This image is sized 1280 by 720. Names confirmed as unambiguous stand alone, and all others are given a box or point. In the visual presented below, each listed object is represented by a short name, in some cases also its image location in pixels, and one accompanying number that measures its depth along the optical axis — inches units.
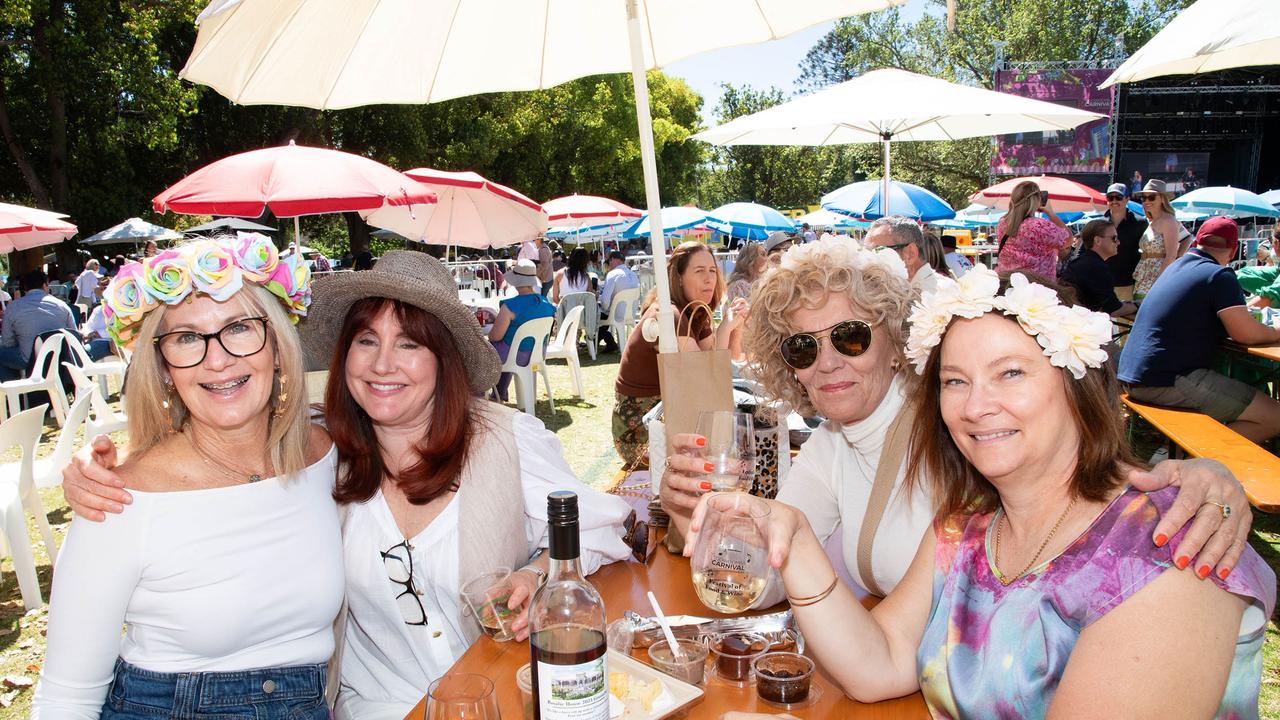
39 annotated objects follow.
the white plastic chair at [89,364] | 372.2
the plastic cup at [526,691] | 61.0
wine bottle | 50.9
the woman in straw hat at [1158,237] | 363.3
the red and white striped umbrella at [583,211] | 664.4
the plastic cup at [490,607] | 75.6
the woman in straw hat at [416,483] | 87.7
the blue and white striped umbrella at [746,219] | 719.1
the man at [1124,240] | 412.8
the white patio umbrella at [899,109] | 228.1
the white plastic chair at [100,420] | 282.8
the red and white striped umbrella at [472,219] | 449.4
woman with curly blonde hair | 86.1
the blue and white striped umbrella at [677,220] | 712.4
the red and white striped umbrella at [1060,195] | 607.8
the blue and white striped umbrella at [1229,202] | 726.5
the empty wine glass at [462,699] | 50.2
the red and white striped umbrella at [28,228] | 385.7
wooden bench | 150.3
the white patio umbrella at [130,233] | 802.8
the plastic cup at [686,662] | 66.0
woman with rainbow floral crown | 74.2
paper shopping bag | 85.2
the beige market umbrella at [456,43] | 98.7
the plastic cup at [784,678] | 64.2
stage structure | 1155.3
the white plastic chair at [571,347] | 417.1
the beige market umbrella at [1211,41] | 142.9
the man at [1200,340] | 227.9
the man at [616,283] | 557.0
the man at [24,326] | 357.1
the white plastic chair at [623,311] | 544.4
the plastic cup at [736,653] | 68.1
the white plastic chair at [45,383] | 338.0
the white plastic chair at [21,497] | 178.4
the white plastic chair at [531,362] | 363.9
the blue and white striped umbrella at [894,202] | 600.7
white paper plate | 61.4
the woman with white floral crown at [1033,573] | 54.7
